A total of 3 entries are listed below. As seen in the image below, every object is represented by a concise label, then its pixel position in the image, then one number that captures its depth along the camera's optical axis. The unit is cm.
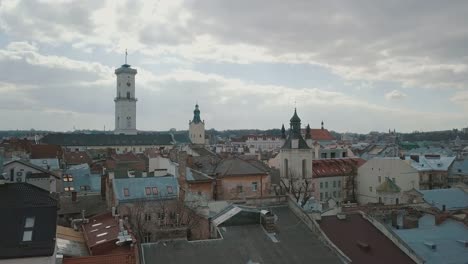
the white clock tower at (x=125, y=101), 17568
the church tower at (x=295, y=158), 6638
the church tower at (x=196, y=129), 14150
